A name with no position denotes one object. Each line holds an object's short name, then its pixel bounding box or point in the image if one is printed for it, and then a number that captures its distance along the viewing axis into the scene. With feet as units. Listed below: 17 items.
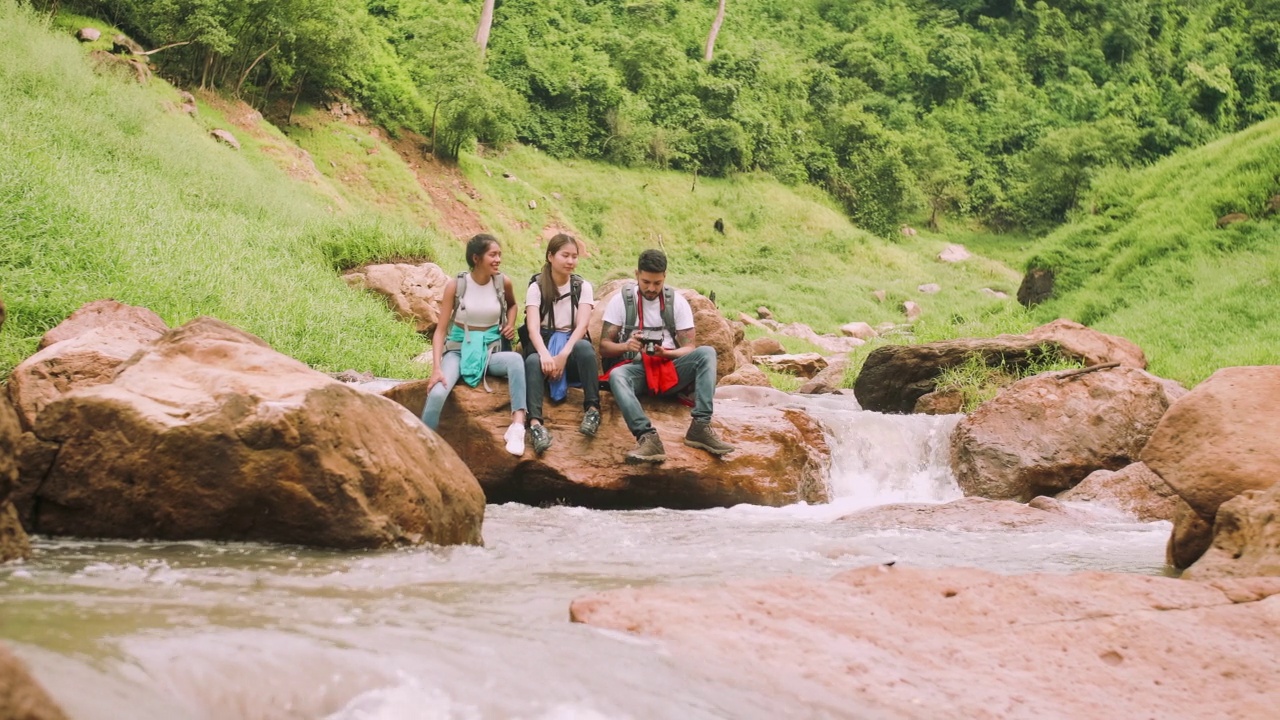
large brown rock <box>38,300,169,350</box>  25.17
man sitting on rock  25.82
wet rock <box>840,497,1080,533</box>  23.57
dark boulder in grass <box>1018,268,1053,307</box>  65.26
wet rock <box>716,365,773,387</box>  46.98
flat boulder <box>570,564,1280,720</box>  9.91
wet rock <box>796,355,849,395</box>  50.19
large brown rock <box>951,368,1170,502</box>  29.53
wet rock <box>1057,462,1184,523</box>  26.13
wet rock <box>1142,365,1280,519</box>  18.10
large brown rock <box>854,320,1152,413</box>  39.73
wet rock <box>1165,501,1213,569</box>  18.65
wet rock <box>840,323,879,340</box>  89.35
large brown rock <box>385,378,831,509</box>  24.86
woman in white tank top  24.77
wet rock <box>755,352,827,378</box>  60.55
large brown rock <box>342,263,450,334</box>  53.57
